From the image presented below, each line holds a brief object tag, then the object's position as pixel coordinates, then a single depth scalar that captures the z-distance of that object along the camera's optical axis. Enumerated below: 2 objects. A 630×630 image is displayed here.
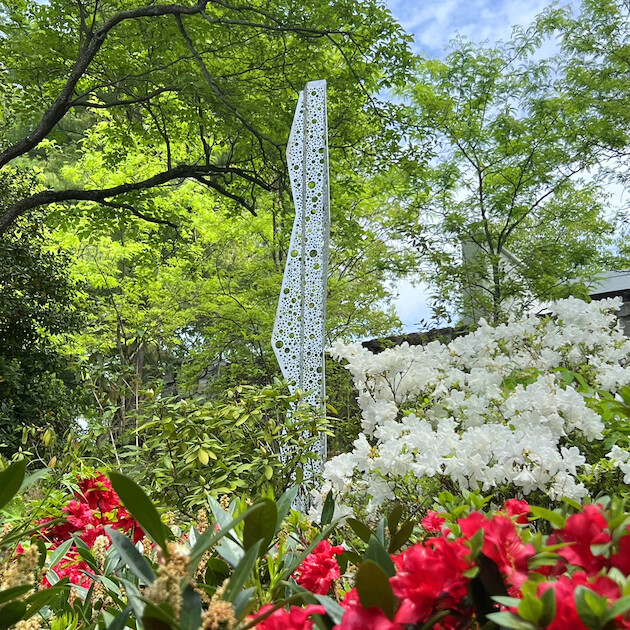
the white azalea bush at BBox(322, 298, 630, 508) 1.41
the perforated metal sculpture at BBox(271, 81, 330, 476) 3.96
